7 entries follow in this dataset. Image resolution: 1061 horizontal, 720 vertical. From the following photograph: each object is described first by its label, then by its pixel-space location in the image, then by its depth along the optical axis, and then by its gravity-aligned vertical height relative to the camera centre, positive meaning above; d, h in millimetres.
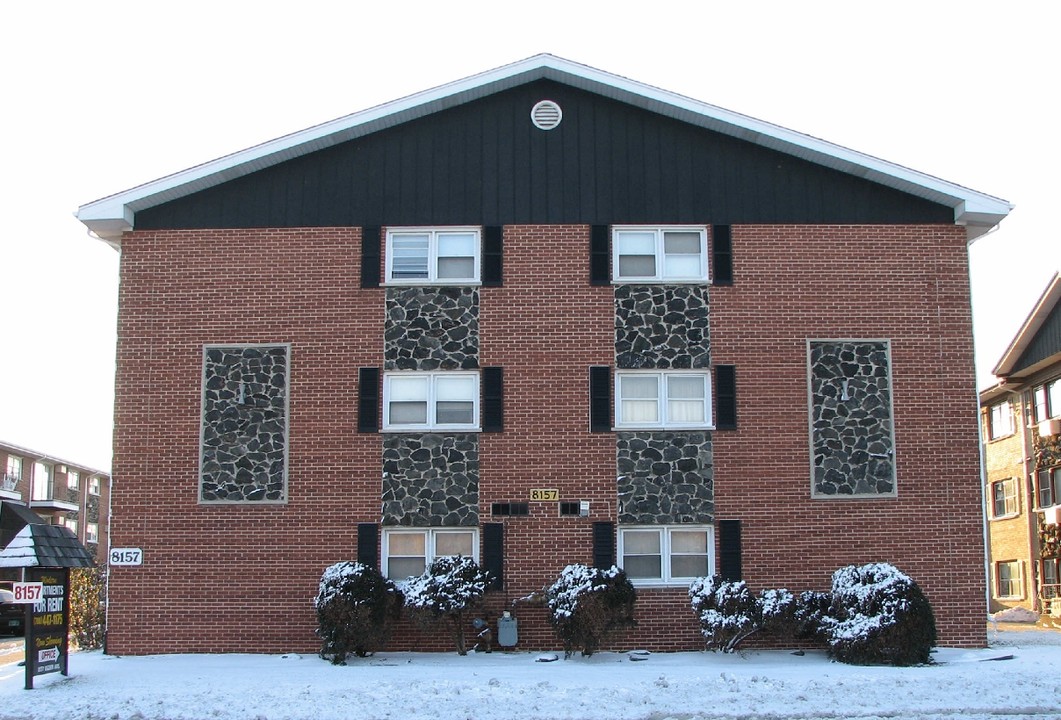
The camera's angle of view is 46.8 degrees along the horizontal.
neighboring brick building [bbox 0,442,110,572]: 61062 +1886
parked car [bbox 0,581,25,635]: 35969 -2718
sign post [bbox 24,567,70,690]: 17719 -1470
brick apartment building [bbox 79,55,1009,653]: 22281 +2954
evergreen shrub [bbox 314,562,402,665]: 20391 -1462
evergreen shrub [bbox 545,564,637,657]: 20594 -1431
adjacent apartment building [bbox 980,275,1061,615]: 40156 +1858
